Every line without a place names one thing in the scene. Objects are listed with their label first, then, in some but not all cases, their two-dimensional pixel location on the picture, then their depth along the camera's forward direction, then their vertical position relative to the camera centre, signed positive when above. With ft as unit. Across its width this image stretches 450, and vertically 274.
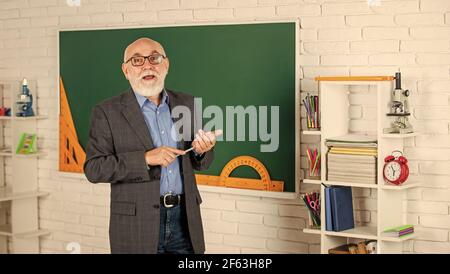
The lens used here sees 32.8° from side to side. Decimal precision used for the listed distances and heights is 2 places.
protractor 14.19 -1.04
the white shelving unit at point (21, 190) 16.87 -1.52
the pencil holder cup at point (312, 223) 13.03 -1.67
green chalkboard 13.94 +1.05
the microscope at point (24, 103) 16.68 +0.45
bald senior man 11.75 -0.73
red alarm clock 12.20 -0.71
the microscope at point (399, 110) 12.29 +0.25
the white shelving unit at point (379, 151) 12.27 -0.41
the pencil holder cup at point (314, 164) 13.09 -0.67
